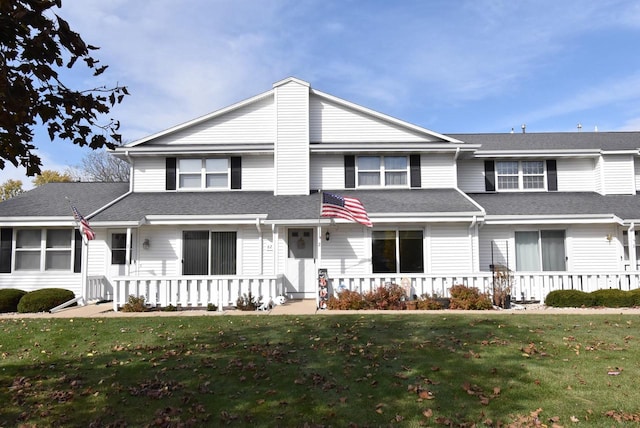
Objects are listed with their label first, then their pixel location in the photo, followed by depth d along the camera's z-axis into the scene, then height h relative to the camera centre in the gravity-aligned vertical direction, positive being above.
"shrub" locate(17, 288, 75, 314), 13.09 -1.28
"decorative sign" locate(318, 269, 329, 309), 13.15 -1.02
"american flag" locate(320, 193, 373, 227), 13.43 +1.33
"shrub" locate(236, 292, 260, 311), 12.90 -1.39
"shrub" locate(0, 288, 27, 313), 13.32 -1.27
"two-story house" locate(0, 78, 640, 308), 14.78 +1.41
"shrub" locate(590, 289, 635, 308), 12.66 -1.33
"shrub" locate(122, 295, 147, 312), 12.88 -1.41
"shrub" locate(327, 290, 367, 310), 12.74 -1.38
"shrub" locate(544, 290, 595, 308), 12.83 -1.37
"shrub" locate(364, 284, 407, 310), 12.70 -1.28
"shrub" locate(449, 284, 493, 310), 12.70 -1.33
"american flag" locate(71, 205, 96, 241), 13.94 +0.92
